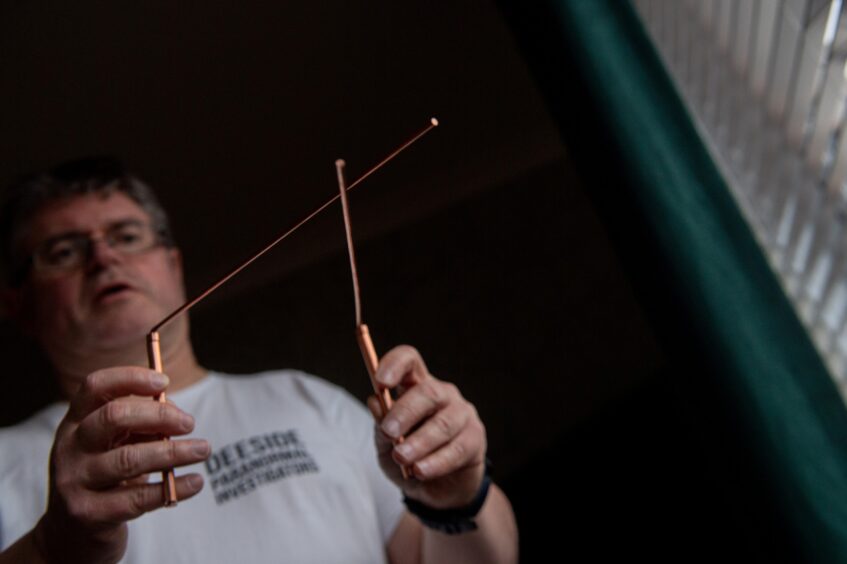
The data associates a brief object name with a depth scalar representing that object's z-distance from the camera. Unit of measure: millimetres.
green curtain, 428
